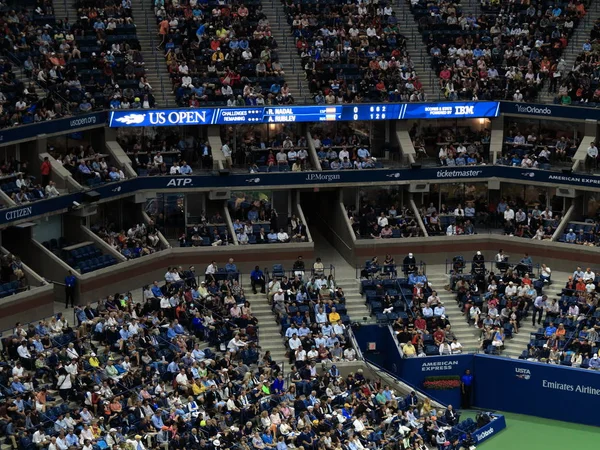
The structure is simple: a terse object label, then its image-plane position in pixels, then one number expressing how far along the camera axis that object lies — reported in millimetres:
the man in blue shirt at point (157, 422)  48906
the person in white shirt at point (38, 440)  46625
